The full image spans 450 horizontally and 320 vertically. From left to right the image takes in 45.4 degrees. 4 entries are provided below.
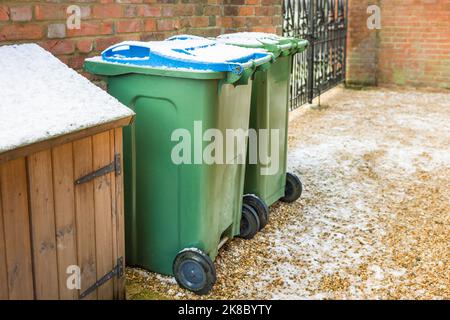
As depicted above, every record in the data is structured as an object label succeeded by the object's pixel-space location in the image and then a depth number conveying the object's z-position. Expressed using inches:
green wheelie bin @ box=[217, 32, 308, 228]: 133.4
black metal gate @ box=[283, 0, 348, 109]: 288.8
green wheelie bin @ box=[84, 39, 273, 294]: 101.0
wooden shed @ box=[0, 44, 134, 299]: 73.7
